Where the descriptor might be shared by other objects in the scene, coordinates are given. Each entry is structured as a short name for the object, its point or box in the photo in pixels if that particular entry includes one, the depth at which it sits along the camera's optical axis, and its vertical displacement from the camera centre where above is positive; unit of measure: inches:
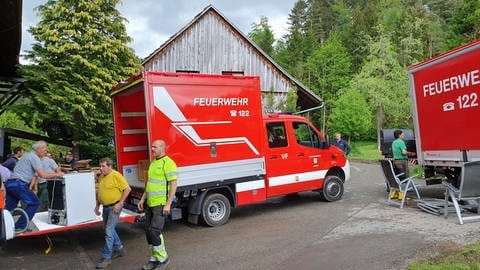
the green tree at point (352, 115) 1525.6 +102.0
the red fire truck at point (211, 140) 318.3 +11.2
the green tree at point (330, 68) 2048.5 +361.4
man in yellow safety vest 233.2 -21.5
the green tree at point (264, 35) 2305.6 +637.5
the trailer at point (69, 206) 273.4 -27.0
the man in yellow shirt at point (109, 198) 250.2 -21.6
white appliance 275.1 -22.6
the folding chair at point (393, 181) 393.7 -35.7
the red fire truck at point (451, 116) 343.9 +18.9
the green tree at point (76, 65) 536.4 +122.1
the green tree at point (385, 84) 1561.3 +210.3
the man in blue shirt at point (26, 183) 287.3 -10.4
